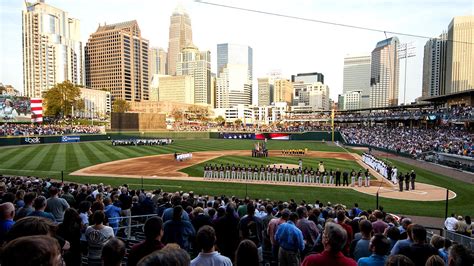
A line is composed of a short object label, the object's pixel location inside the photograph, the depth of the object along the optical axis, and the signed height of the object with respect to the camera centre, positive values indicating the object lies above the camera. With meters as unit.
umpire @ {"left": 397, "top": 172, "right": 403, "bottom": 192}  20.04 -3.92
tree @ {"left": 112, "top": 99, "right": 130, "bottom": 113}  112.25 +5.54
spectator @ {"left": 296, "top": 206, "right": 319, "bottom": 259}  6.83 -2.43
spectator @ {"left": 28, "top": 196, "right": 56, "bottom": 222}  6.40 -1.86
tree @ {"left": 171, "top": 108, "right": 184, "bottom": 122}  137.00 +2.58
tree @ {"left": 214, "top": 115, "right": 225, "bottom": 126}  166.50 +1.20
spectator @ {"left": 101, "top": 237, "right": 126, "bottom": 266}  3.13 -1.35
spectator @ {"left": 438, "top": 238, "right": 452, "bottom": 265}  5.14 -2.23
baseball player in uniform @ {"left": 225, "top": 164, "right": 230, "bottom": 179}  24.41 -4.00
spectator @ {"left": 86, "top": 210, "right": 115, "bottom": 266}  5.36 -2.02
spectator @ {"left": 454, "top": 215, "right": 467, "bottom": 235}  9.40 -3.17
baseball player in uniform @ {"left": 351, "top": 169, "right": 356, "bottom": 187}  22.21 -4.00
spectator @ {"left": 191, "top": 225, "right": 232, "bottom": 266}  3.66 -1.58
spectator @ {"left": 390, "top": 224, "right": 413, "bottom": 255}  4.94 -1.97
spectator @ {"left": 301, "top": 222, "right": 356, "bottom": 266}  3.50 -1.47
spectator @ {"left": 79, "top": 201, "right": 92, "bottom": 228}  7.42 -2.22
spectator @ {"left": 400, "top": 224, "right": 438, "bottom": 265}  4.58 -1.88
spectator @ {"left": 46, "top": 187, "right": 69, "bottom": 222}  8.11 -2.26
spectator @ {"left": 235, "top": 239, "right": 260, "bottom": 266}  3.36 -1.45
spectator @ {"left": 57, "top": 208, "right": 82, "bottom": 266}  5.51 -2.07
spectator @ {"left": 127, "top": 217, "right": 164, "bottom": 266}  4.02 -1.62
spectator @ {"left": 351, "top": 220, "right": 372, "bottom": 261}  5.04 -1.98
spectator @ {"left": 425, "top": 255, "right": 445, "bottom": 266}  3.06 -1.37
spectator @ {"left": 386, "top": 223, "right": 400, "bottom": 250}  5.97 -2.16
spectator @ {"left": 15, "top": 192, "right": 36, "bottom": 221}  6.95 -2.02
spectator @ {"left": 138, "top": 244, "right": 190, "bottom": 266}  2.28 -1.03
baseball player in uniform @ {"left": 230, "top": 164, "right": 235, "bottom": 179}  24.32 -3.97
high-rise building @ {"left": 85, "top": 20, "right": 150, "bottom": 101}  171.00 +33.02
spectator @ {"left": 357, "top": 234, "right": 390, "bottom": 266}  3.85 -1.64
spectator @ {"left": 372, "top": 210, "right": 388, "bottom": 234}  7.12 -2.38
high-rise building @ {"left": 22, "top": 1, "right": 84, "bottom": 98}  151.25 +34.12
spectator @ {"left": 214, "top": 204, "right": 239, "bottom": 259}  6.19 -2.29
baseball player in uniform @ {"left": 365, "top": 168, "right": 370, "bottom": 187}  21.78 -4.04
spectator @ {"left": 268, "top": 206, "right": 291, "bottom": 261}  6.59 -2.33
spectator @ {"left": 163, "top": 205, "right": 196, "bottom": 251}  5.82 -2.07
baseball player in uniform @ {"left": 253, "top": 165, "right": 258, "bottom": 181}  24.16 -4.30
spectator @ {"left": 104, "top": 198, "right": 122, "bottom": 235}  7.91 -2.44
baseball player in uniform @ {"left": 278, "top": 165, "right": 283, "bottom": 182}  23.49 -4.10
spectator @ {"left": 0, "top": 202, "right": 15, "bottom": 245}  5.22 -1.69
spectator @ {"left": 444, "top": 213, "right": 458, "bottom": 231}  9.91 -3.25
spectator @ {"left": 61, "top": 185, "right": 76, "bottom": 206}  9.94 -2.52
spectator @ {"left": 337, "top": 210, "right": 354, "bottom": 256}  5.87 -2.22
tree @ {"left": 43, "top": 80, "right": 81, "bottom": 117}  83.06 +5.82
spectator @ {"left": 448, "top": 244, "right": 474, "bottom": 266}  3.54 -1.52
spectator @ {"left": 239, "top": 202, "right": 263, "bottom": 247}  6.16 -2.19
